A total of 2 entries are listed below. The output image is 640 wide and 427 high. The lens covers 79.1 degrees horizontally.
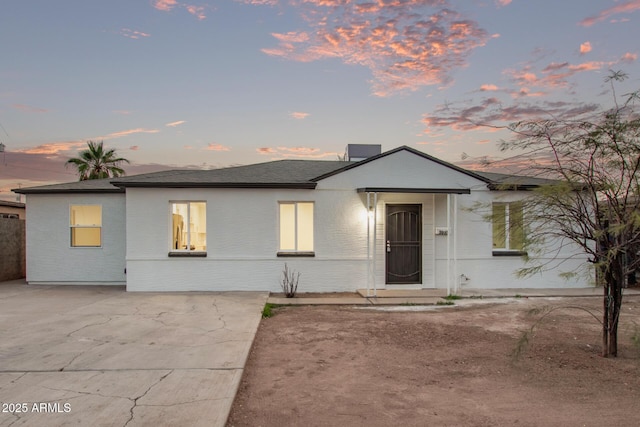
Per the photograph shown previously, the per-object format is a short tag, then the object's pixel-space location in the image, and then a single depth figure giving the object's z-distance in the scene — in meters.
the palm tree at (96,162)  24.47
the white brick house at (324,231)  10.93
